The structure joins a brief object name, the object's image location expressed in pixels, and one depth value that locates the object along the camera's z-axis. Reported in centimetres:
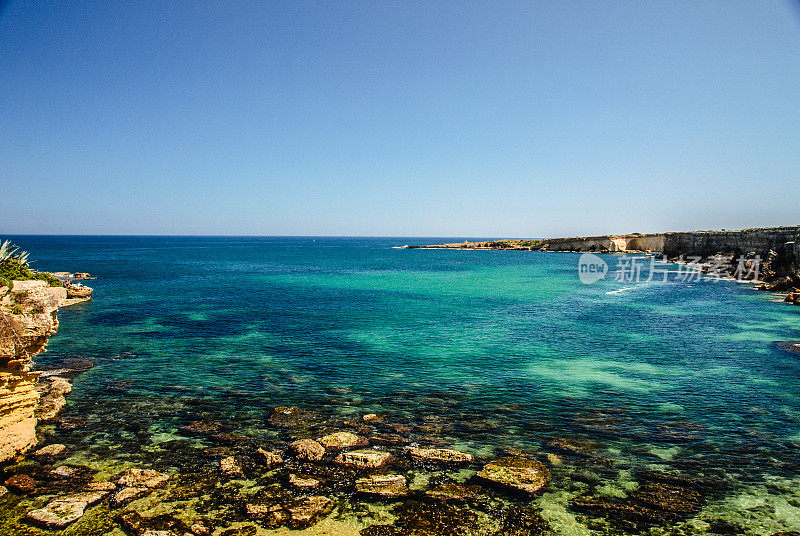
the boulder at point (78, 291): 4197
